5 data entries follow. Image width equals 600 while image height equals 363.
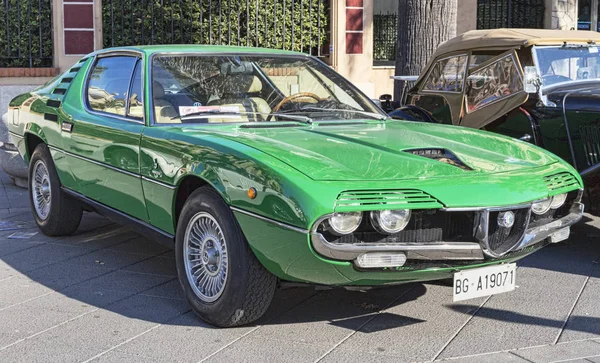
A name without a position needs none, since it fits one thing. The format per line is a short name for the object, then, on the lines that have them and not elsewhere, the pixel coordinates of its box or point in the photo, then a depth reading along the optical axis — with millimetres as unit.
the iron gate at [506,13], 16672
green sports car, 3902
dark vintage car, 6141
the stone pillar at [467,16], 16094
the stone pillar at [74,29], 13672
